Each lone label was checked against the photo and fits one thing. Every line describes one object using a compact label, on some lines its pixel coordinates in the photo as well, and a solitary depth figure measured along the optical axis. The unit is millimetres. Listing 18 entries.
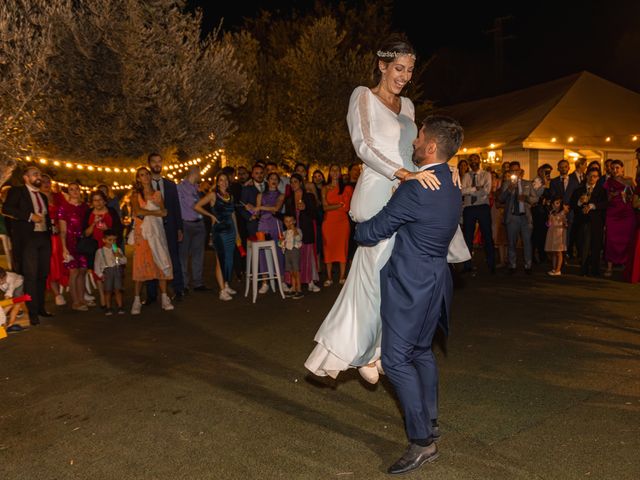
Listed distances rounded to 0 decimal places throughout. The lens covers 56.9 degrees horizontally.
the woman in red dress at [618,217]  10180
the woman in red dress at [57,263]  9438
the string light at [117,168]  13055
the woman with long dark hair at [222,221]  9562
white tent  17531
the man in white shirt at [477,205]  10477
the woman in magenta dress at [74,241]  8820
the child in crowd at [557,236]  10555
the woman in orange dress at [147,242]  8445
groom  3373
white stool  8898
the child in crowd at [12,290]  7379
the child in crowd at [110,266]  8438
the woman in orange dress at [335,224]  10125
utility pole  38812
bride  3928
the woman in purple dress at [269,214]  9617
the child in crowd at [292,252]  9406
